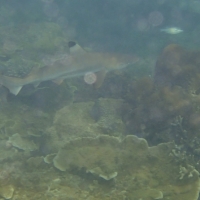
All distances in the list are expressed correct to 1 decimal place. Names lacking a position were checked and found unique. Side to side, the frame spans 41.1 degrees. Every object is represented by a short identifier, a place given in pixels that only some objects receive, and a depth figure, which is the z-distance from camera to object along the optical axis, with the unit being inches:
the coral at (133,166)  178.9
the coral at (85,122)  284.8
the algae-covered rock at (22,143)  285.7
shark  341.2
